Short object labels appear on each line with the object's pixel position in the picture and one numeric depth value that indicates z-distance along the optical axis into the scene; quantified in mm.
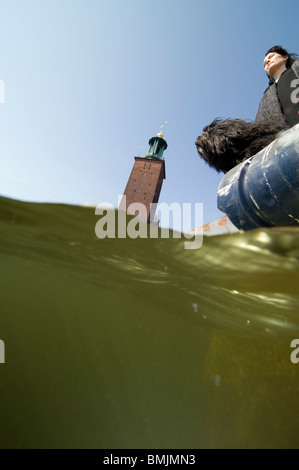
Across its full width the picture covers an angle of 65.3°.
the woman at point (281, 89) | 1829
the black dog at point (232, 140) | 1781
